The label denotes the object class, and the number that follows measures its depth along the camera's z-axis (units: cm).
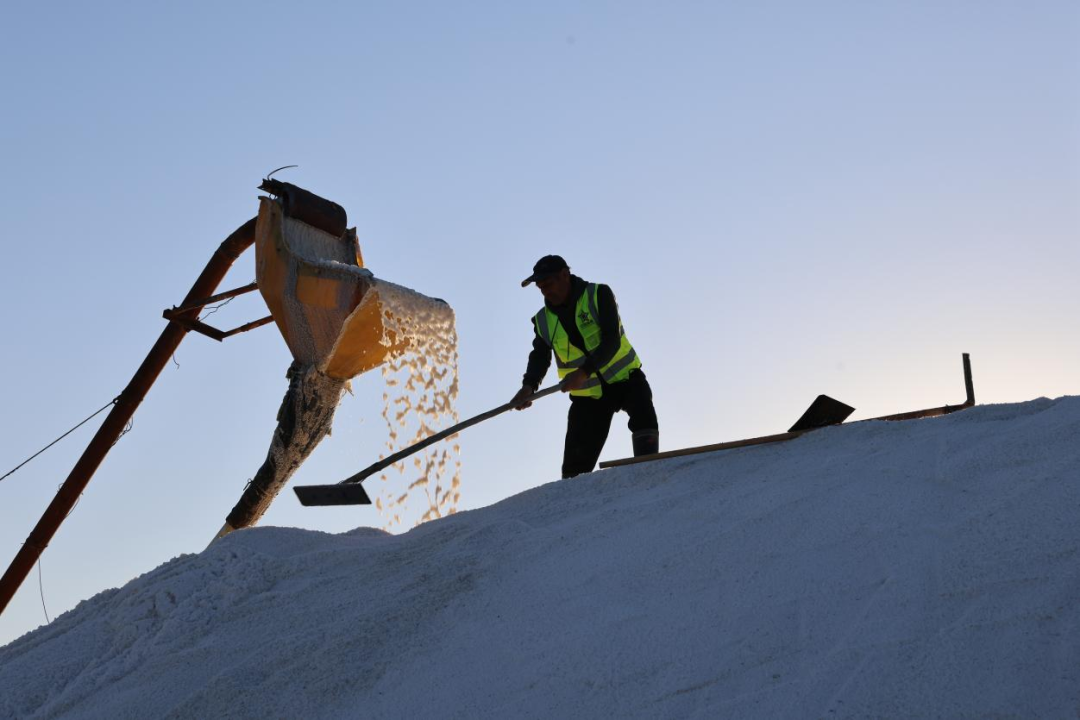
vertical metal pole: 538
